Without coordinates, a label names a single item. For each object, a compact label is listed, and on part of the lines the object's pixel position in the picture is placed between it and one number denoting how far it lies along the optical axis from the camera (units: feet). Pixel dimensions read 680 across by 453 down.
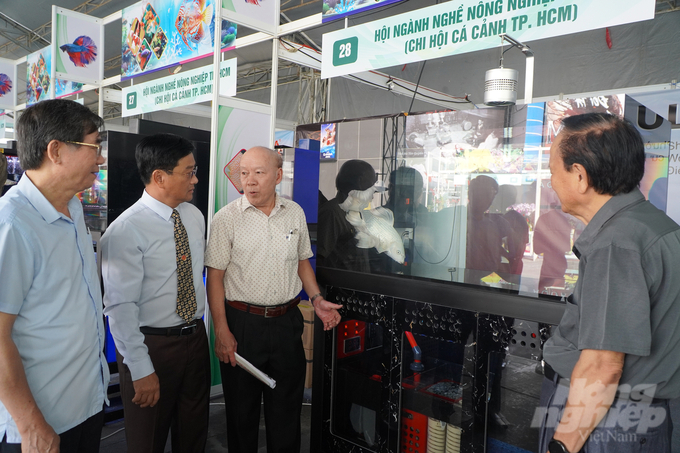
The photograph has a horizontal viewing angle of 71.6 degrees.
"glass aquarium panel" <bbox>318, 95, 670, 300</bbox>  5.63
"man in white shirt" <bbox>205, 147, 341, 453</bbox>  7.29
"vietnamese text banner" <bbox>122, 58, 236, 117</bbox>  11.44
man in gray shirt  3.68
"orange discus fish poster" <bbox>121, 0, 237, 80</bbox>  12.02
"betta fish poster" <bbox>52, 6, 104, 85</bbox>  16.47
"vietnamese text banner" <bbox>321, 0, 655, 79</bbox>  5.96
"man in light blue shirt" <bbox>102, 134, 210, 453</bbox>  5.87
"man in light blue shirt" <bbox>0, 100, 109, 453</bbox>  3.78
